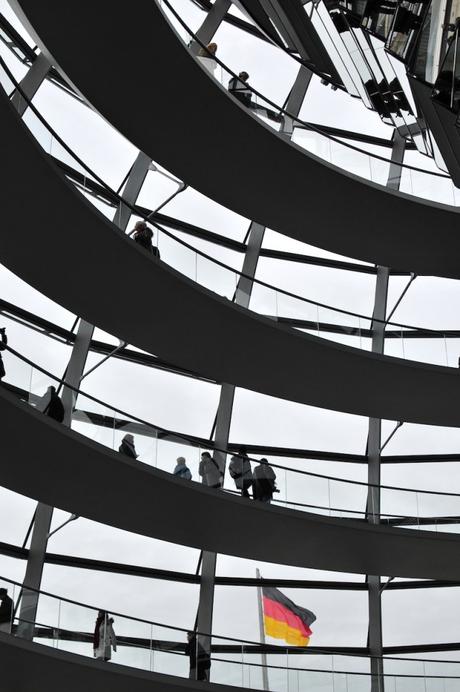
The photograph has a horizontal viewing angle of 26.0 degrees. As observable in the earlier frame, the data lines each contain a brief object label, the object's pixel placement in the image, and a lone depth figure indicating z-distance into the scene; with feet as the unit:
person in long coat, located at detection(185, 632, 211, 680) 65.05
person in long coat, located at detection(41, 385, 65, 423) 60.85
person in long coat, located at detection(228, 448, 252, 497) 72.69
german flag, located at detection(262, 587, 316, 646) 77.05
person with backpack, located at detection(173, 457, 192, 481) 69.10
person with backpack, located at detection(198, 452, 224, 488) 71.15
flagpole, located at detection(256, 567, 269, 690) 67.38
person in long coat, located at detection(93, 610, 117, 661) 60.59
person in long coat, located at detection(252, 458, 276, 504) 72.39
